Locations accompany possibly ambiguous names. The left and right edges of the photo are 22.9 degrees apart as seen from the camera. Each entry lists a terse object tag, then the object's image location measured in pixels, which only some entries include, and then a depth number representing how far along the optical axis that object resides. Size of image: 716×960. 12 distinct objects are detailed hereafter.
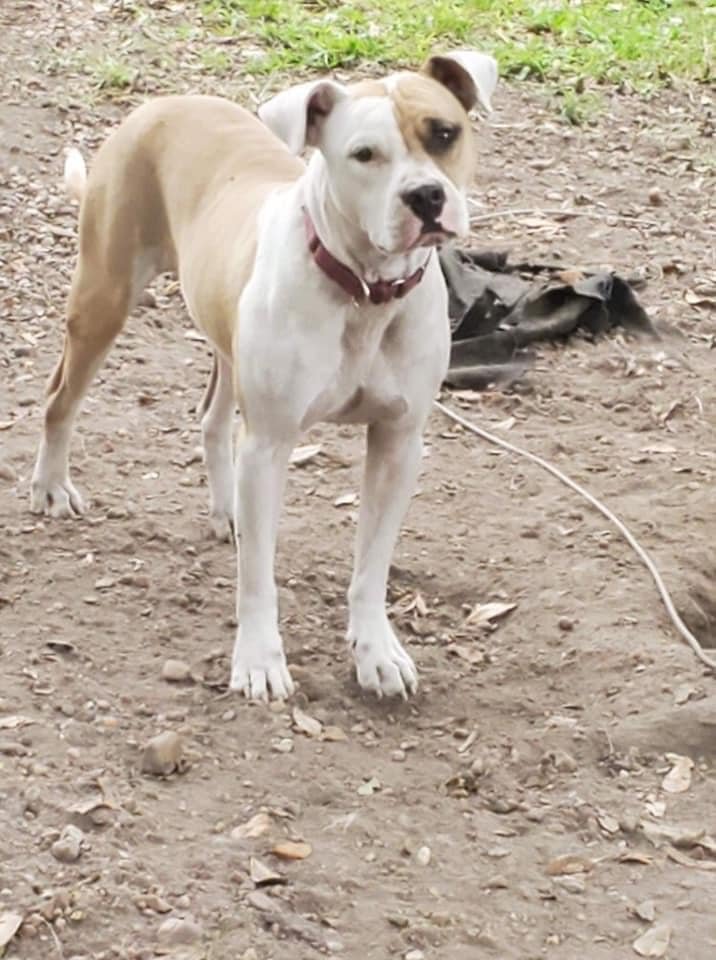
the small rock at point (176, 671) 4.34
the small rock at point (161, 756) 3.88
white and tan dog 3.71
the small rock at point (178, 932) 3.25
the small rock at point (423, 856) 3.66
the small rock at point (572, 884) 3.59
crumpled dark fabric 6.39
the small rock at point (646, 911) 3.50
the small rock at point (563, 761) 4.09
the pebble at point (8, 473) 5.40
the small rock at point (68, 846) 3.45
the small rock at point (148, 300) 6.73
